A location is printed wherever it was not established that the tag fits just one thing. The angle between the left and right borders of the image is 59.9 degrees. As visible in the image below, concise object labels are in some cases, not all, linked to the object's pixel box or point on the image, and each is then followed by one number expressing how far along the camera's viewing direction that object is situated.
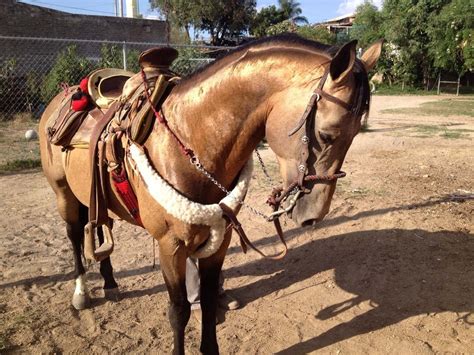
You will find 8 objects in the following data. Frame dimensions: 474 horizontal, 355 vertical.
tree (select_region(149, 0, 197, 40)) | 35.62
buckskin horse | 1.69
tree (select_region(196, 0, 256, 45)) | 35.19
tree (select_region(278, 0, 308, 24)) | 46.38
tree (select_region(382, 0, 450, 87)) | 27.03
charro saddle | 2.25
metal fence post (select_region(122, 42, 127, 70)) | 7.31
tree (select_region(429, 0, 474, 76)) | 22.20
